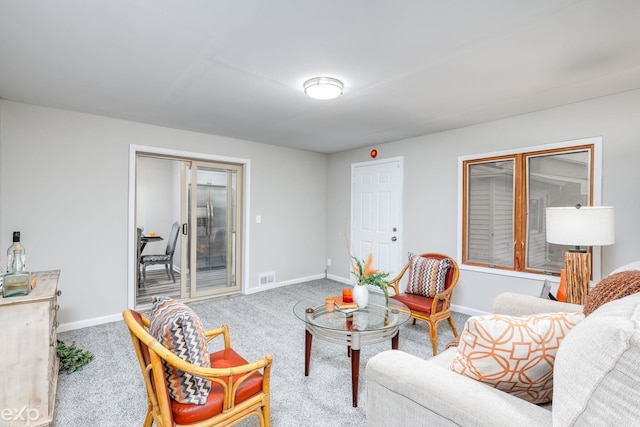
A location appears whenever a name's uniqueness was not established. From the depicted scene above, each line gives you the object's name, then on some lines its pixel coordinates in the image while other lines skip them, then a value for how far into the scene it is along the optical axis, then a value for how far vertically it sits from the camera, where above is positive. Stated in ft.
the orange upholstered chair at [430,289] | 9.23 -2.41
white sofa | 2.41 -1.70
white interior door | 15.06 +0.17
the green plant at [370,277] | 8.07 -1.64
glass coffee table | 6.65 -2.55
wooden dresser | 5.50 -2.70
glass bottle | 5.65 -1.18
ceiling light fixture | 8.14 +3.41
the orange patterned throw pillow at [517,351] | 3.53 -1.57
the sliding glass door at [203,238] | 14.25 -1.24
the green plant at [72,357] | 8.05 -3.93
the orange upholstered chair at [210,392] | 4.06 -2.70
